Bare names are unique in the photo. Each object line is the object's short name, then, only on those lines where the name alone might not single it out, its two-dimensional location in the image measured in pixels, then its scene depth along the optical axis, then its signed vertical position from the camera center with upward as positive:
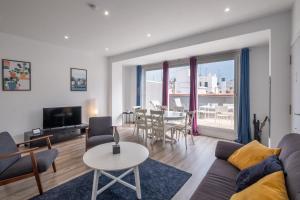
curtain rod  4.38 +1.35
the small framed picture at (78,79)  5.06 +0.64
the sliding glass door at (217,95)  4.70 +0.09
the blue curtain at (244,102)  4.12 -0.11
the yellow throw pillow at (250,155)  1.64 -0.65
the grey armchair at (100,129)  3.28 -0.70
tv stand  3.83 -0.95
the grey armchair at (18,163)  1.93 -0.88
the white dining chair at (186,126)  3.94 -0.73
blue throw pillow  1.24 -0.63
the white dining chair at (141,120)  4.20 -0.62
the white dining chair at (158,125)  3.90 -0.69
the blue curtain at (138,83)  6.69 +0.67
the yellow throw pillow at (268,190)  0.92 -0.58
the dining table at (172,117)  3.88 -0.47
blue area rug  1.99 -1.26
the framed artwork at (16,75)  3.77 +0.60
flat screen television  4.21 -0.52
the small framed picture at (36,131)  3.84 -0.83
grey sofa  0.97 -0.83
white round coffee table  1.84 -0.80
